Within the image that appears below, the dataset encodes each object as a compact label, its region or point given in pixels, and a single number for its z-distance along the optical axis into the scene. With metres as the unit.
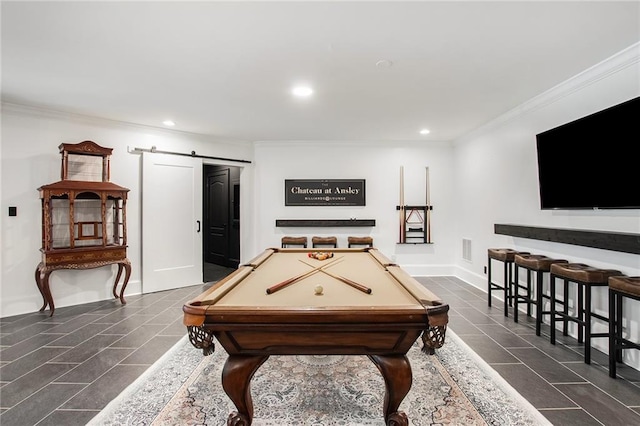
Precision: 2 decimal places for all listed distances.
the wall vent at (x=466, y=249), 5.27
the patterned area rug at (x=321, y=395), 1.84
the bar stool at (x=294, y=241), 5.60
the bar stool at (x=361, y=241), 5.55
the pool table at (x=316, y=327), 1.48
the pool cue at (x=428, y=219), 5.73
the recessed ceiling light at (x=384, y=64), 2.64
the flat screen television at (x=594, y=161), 2.39
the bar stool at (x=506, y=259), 3.61
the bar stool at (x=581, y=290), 2.48
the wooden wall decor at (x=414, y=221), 5.75
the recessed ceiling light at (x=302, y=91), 3.25
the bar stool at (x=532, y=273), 3.05
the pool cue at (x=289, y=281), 1.90
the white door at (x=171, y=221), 4.73
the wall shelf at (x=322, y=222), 5.70
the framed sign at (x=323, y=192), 5.80
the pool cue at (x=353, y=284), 1.88
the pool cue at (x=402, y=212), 5.74
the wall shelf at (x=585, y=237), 2.34
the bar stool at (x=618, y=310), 2.15
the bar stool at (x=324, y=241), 5.57
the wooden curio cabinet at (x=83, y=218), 3.73
